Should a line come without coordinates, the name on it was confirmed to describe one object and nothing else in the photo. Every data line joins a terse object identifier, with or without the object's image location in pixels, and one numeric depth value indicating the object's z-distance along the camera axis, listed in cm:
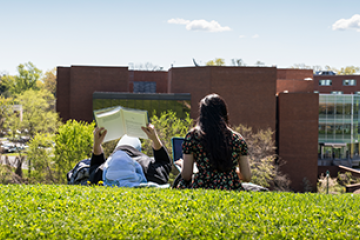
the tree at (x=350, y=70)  10869
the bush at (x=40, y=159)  3020
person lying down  506
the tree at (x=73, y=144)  2708
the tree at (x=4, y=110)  3409
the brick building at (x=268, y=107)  3766
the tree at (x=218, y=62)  9874
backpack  557
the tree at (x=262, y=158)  2990
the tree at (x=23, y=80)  8644
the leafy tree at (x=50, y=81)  10019
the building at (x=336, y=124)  4088
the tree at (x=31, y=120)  3453
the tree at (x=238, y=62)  4674
